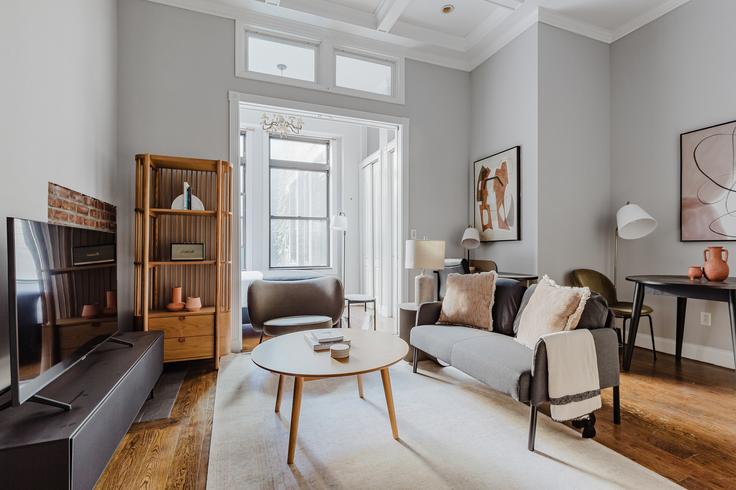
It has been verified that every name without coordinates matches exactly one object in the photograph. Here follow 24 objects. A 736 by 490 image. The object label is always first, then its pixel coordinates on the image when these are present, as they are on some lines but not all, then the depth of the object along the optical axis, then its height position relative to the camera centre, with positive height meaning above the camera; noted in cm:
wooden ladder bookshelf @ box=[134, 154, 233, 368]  305 -12
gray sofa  197 -67
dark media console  123 -67
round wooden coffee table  188 -64
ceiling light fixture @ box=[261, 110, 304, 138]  534 +169
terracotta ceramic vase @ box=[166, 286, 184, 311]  324 -51
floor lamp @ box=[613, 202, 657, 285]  348 +16
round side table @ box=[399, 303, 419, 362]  331 -69
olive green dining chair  375 -42
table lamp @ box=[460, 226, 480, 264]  444 +4
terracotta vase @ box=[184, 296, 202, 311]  325 -53
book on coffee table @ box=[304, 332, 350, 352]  227 -62
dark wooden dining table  268 -39
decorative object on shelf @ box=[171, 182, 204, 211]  327 +36
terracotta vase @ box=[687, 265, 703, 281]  294 -25
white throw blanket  197 -70
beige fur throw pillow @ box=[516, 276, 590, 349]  220 -42
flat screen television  138 -25
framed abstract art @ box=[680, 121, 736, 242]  319 +50
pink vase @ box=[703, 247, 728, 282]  283 -18
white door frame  375 +112
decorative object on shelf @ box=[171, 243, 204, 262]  331 -8
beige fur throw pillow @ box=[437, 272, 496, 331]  293 -47
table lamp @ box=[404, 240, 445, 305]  332 -11
